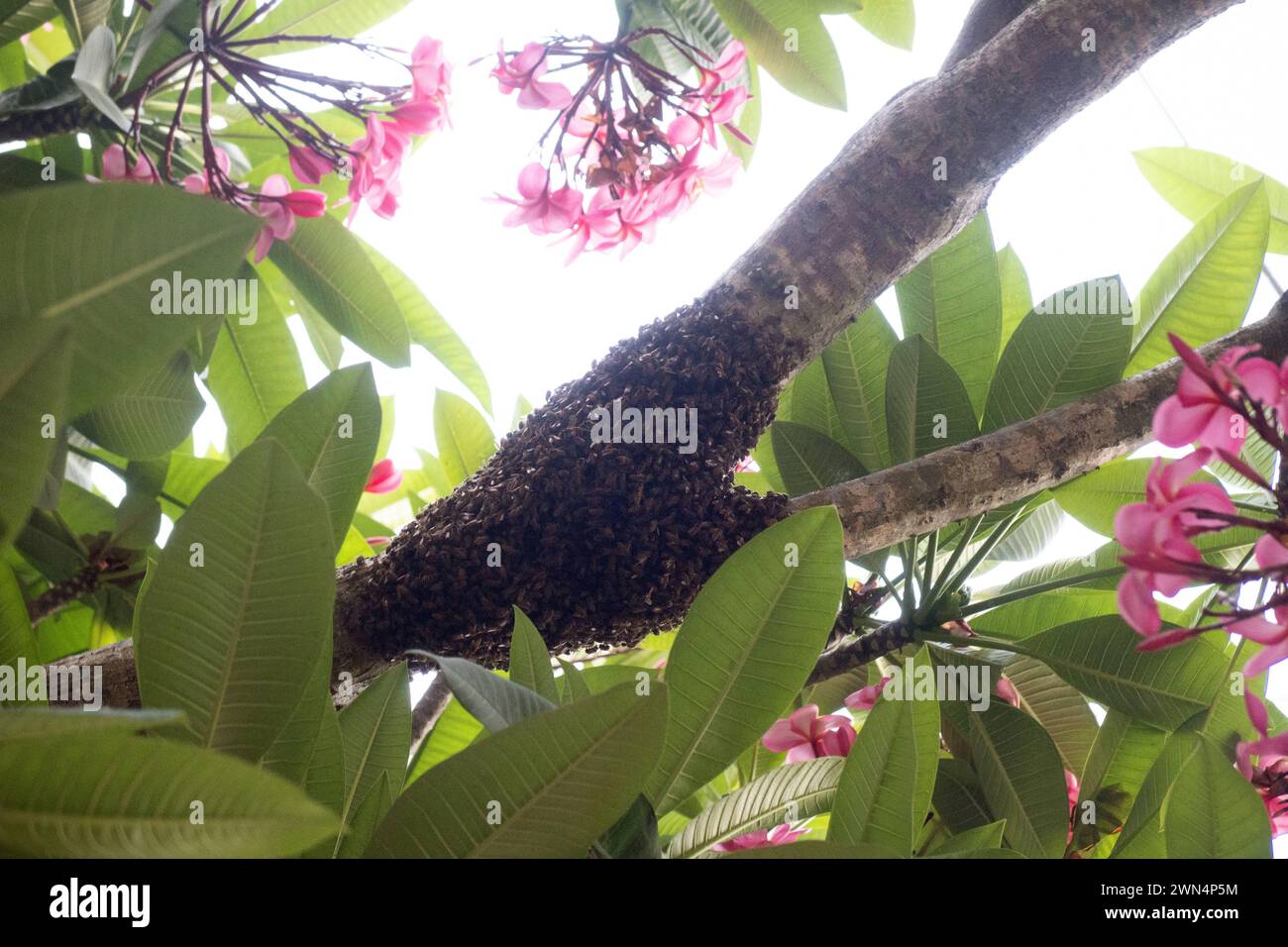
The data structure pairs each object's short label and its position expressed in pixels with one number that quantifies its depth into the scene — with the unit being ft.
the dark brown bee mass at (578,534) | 2.54
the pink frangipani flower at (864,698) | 3.55
